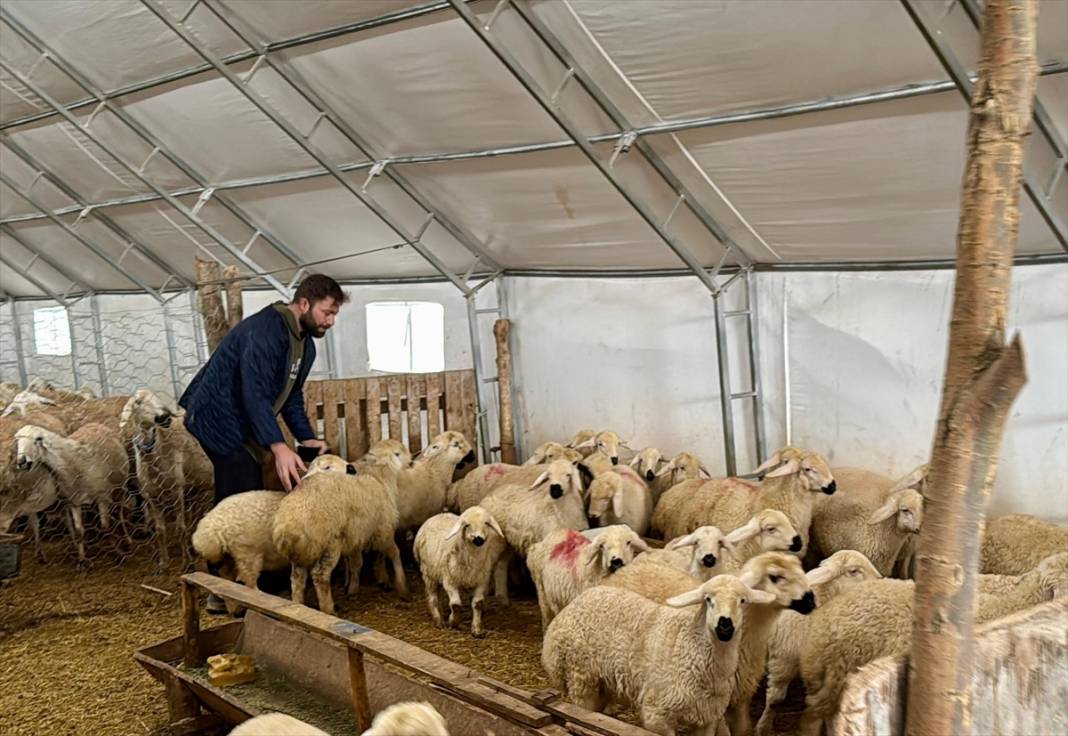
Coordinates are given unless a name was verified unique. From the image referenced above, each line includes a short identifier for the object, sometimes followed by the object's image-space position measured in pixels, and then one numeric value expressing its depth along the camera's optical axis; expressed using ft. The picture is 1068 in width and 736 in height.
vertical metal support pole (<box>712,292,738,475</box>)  23.98
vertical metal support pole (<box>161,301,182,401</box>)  42.91
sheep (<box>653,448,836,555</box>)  19.34
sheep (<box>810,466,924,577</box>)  17.85
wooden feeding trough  10.39
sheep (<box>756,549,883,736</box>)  14.56
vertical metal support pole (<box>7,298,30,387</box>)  55.67
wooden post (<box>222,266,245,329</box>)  26.73
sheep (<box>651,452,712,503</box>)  24.11
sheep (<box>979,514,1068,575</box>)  16.94
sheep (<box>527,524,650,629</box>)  16.38
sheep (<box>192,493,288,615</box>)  20.29
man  20.52
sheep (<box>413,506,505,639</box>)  19.34
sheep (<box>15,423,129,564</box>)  26.35
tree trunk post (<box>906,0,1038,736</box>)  6.31
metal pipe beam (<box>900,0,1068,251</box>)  13.37
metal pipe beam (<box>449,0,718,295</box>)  18.24
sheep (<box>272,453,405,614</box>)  19.98
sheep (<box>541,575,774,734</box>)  12.41
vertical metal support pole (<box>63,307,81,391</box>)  50.89
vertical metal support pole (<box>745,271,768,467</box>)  23.93
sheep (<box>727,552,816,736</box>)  12.61
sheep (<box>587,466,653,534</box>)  21.29
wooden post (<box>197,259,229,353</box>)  26.99
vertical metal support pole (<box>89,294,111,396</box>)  47.19
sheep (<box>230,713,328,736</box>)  9.29
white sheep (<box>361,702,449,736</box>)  7.83
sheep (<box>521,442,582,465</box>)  25.34
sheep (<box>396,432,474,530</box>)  24.59
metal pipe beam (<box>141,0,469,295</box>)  23.89
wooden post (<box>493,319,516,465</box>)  30.58
